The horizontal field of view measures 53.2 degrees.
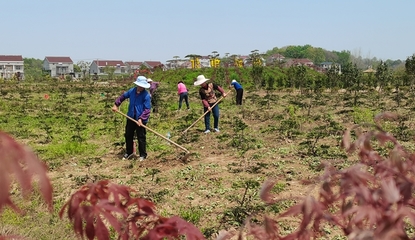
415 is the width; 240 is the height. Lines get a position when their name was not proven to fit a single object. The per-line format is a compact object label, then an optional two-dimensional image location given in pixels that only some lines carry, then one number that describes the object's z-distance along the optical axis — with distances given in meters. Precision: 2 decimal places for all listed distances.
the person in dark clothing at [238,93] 12.04
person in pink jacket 12.59
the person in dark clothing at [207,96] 8.32
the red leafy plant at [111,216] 1.03
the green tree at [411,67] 19.80
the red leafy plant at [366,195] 0.81
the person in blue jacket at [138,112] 6.17
